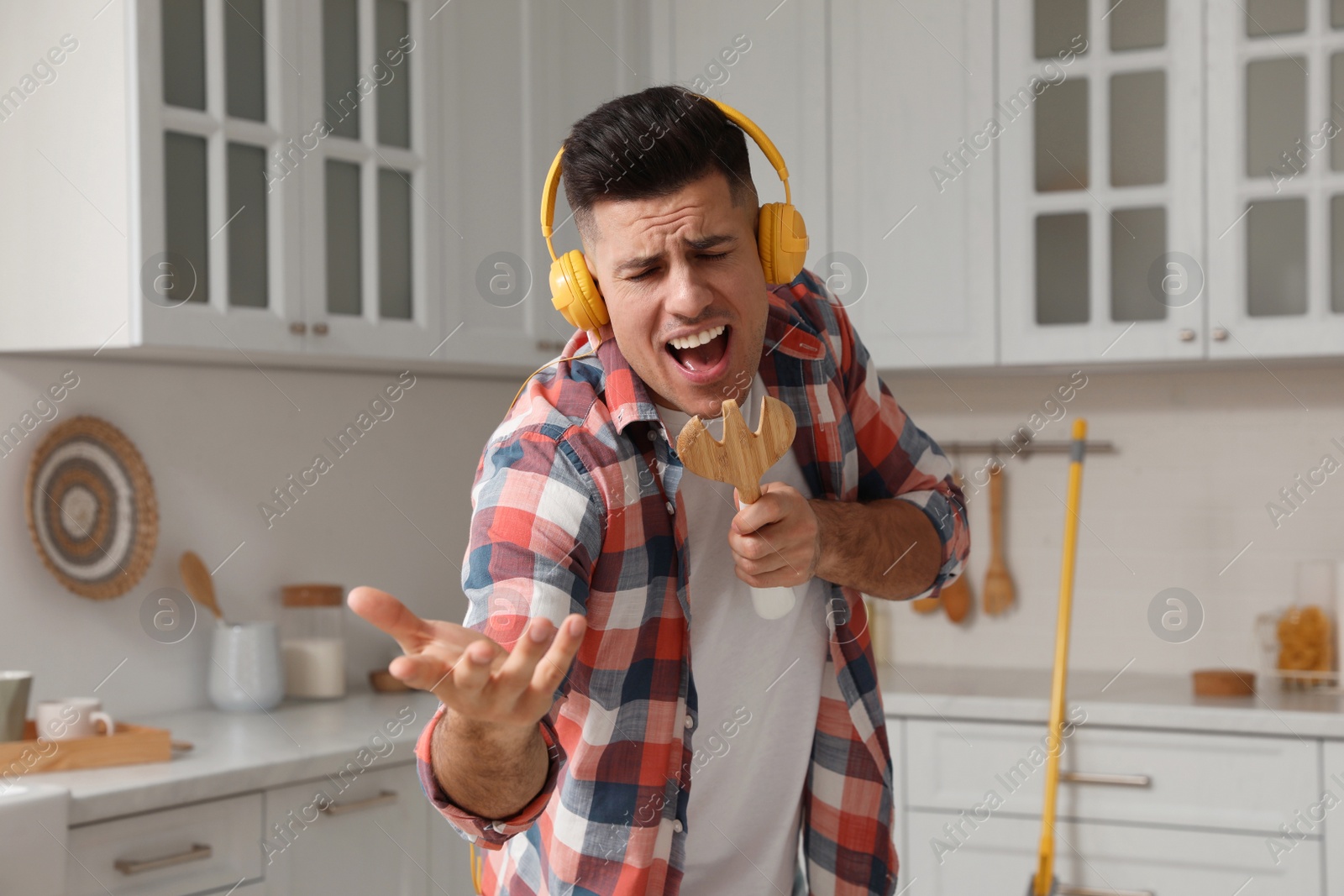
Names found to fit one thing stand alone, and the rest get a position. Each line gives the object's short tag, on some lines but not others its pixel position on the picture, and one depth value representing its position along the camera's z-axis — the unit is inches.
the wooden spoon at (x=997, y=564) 119.7
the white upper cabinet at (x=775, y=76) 114.9
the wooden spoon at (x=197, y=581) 99.1
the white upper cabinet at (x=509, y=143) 105.7
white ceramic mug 81.0
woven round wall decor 91.2
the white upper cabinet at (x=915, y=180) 109.4
